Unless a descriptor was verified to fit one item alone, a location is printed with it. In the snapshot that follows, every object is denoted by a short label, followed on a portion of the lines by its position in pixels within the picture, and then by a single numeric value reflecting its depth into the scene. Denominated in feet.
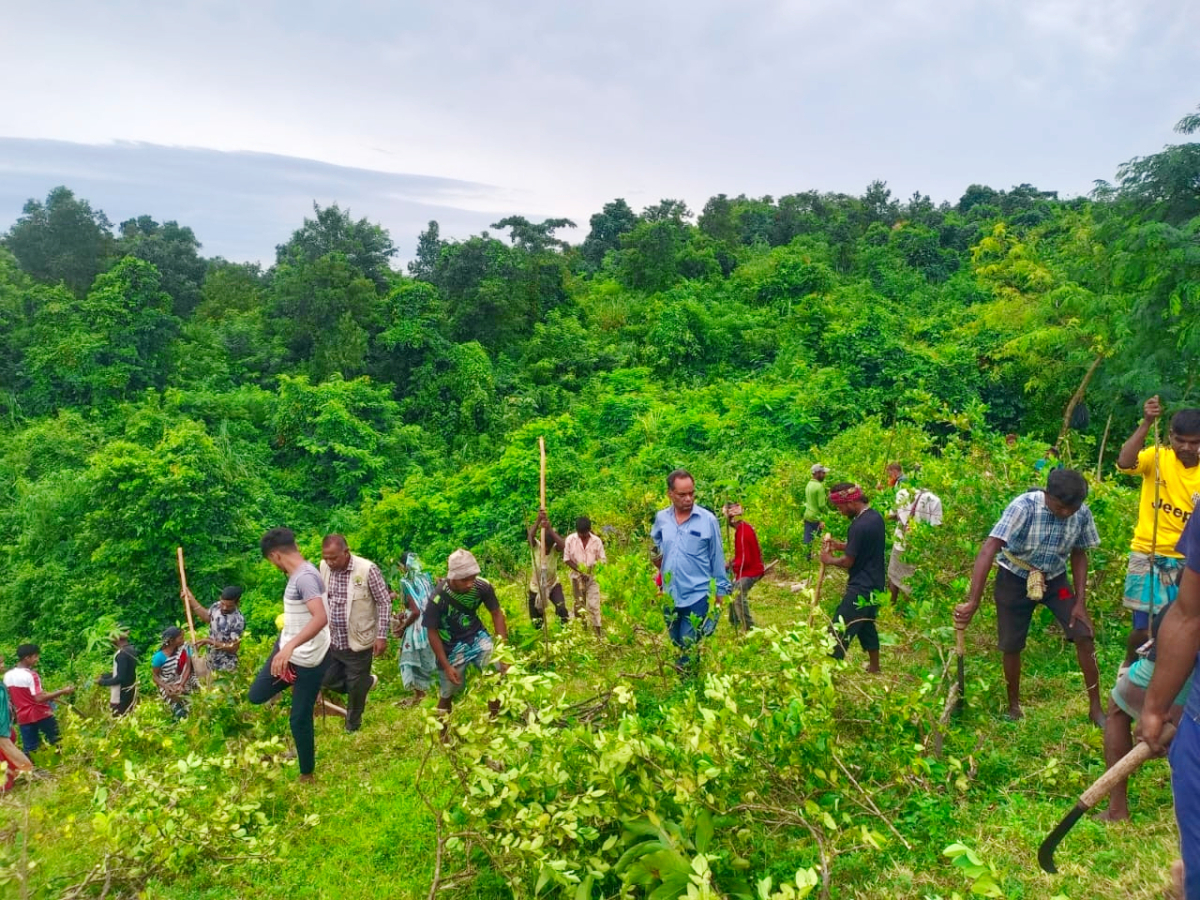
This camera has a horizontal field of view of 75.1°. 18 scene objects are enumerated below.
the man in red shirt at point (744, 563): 20.36
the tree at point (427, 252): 96.07
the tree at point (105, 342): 71.67
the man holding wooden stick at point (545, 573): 20.86
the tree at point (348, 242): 85.76
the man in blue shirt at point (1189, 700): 6.55
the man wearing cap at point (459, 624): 15.21
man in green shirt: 26.73
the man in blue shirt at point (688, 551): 15.60
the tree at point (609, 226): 121.60
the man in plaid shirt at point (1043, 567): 12.75
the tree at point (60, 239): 100.89
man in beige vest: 16.51
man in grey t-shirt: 14.08
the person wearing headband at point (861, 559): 16.26
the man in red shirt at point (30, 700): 20.67
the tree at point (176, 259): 98.17
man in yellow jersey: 12.39
